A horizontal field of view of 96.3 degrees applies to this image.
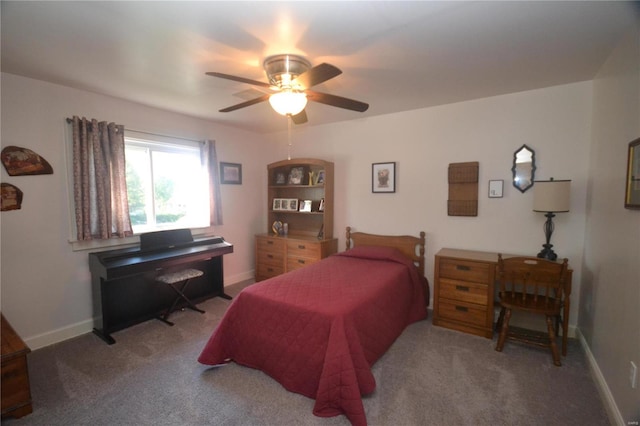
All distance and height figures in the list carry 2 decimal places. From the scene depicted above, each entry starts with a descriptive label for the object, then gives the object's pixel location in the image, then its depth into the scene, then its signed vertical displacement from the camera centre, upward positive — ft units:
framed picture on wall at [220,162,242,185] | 13.62 +1.13
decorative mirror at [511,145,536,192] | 9.18 +0.97
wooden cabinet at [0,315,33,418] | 5.65 -3.74
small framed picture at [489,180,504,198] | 9.66 +0.32
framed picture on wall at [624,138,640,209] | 5.24 +0.38
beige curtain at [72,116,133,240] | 8.85 +0.50
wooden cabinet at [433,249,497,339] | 8.82 -3.00
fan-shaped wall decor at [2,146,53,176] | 7.73 +0.93
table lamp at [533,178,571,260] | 7.92 +0.05
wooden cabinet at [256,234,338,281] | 12.65 -2.54
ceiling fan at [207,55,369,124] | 6.13 +2.46
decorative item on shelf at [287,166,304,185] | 13.99 +1.03
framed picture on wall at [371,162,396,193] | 11.71 +0.83
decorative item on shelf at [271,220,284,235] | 14.38 -1.58
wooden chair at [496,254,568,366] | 7.34 -2.66
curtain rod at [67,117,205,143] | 8.78 +2.38
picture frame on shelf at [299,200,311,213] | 13.63 -0.45
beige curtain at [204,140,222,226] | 12.68 +0.55
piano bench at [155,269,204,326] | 10.08 -3.27
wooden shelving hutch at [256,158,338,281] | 12.90 -1.28
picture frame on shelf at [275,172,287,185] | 14.62 +0.95
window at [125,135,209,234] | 10.82 +0.46
